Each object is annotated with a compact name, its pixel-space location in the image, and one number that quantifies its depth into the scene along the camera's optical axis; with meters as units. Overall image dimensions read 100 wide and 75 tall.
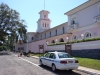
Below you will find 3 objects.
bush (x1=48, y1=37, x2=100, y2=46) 10.03
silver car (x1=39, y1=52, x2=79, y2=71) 5.96
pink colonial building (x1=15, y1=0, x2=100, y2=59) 10.70
